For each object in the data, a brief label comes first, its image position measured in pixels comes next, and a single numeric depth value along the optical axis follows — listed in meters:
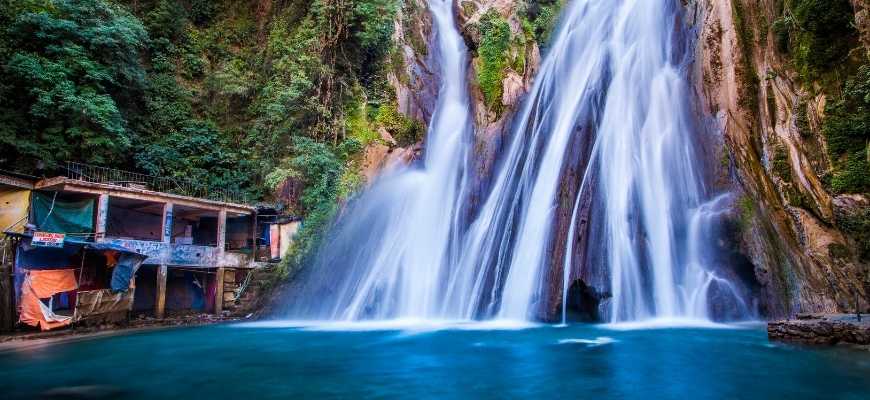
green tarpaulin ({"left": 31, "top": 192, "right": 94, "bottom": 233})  17.78
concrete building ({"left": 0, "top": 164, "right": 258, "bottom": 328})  17.55
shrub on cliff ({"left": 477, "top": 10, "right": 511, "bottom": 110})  22.45
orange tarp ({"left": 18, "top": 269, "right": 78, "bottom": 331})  15.30
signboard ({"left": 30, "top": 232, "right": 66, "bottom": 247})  15.63
